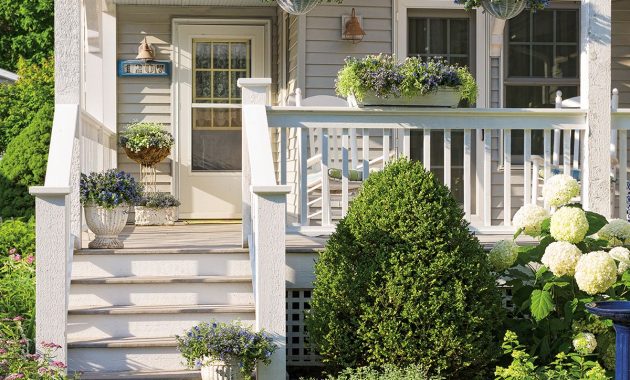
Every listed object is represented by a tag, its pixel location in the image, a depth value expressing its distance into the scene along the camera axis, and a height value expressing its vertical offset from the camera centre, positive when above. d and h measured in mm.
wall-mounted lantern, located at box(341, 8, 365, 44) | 8742 +1361
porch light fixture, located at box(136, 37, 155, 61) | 9570 +1262
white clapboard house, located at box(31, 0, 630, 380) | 5688 +358
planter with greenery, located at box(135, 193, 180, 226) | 9312 -285
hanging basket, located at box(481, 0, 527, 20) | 7047 +1259
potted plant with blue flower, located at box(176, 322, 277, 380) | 5152 -890
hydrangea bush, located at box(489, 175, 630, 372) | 5406 -537
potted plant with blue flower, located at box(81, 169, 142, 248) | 6512 -155
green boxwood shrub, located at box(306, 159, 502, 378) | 5254 -586
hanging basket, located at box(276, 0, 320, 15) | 6867 +1236
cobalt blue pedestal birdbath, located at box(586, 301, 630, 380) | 4164 -645
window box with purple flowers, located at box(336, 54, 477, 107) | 6352 +644
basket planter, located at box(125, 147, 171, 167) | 9336 +247
